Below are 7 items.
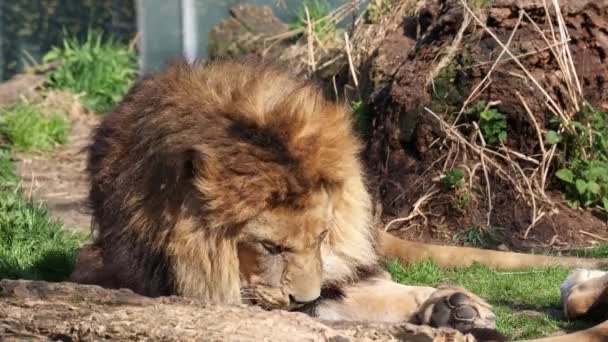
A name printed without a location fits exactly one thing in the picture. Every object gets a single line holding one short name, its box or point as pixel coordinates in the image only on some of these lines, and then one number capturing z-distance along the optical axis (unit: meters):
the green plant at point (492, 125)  13.48
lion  7.29
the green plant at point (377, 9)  16.94
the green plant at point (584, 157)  13.18
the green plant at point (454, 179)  13.30
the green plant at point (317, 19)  19.02
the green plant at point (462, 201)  13.26
